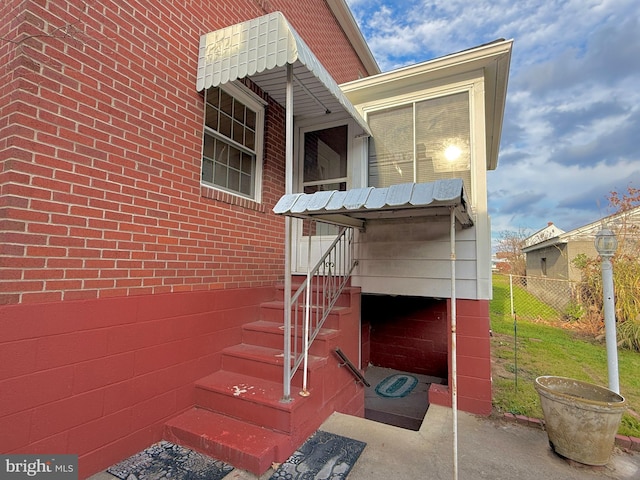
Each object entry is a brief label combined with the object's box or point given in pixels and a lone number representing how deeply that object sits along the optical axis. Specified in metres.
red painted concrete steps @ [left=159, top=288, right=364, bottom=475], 2.44
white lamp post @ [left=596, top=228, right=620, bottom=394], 2.72
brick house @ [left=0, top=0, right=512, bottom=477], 1.99
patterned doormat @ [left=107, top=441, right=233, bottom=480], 2.21
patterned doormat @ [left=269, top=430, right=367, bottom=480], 2.25
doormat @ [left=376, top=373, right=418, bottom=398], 4.93
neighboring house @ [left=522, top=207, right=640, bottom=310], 6.94
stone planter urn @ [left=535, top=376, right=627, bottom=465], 2.40
